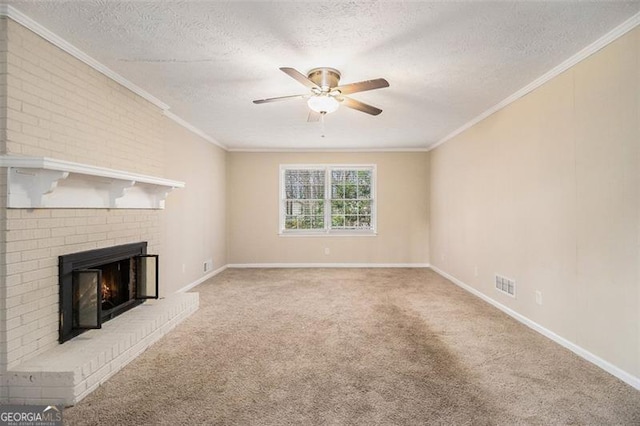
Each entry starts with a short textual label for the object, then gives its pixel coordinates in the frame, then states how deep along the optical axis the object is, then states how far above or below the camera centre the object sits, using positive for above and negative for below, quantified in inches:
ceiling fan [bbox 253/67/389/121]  103.7 +41.5
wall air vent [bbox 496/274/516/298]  145.9 -33.2
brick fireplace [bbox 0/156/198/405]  81.3 -20.5
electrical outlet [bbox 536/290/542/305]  127.2 -32.5
